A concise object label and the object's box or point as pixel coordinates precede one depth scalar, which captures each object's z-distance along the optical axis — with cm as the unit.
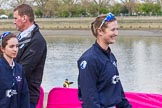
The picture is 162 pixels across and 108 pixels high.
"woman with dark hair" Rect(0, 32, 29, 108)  479
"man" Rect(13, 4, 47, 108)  521
